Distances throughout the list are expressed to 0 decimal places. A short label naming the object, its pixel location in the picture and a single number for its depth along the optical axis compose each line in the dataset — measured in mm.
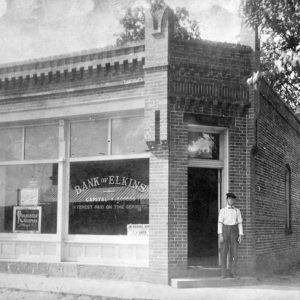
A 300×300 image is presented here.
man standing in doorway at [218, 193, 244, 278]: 11719
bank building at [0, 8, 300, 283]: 11812
